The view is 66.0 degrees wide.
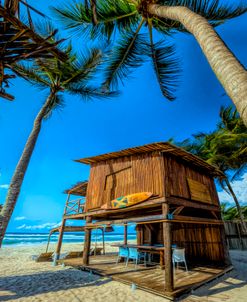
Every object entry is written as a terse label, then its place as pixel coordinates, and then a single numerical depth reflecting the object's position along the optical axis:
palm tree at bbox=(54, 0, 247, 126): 2.44
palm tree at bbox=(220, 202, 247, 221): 25.30
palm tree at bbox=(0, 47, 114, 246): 9.26
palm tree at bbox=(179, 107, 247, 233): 16.31
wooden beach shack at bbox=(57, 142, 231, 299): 7.64
